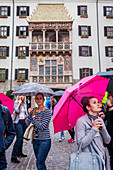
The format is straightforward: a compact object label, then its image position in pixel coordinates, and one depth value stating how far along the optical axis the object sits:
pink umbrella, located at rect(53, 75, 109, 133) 2.78
